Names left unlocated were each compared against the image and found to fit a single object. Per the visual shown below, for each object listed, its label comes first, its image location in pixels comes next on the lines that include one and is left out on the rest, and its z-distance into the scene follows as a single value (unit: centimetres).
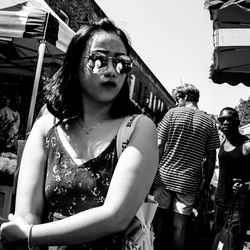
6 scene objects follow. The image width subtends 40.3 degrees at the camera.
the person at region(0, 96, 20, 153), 414
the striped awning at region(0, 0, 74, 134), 429
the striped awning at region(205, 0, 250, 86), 297
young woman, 106
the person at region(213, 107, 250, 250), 364
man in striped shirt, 365
